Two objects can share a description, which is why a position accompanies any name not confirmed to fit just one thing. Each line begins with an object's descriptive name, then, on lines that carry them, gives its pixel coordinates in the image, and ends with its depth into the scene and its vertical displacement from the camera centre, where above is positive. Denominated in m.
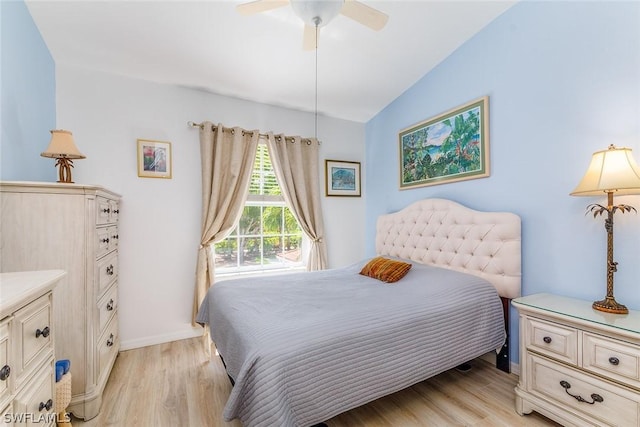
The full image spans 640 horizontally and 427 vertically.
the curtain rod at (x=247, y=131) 3.01 +0.91
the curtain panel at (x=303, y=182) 3.44 +0.35
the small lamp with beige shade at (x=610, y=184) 1.51 +0.13
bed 1.30 -0.65
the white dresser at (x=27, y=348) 0.85 -0.46
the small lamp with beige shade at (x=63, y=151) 1.87 +0.41
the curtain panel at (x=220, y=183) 3.03 +0.31
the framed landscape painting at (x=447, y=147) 2.52 +0.62
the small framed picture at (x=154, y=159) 2.83 +0.54
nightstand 1.38 -0.84
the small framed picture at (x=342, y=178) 3.83 +0.44
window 3.38 -0.27
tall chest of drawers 1.53 -0.23
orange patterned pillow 2.45 -0.54
